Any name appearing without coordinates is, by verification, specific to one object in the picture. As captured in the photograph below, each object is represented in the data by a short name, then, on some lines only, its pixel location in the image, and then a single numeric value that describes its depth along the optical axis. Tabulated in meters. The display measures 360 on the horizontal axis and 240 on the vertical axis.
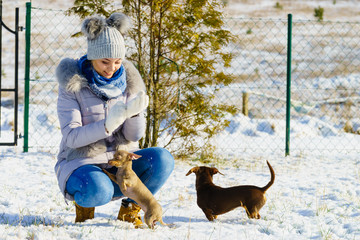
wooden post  18.61
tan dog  5.50
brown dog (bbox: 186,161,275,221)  6.29
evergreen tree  10.77
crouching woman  5.37
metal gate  11.87
